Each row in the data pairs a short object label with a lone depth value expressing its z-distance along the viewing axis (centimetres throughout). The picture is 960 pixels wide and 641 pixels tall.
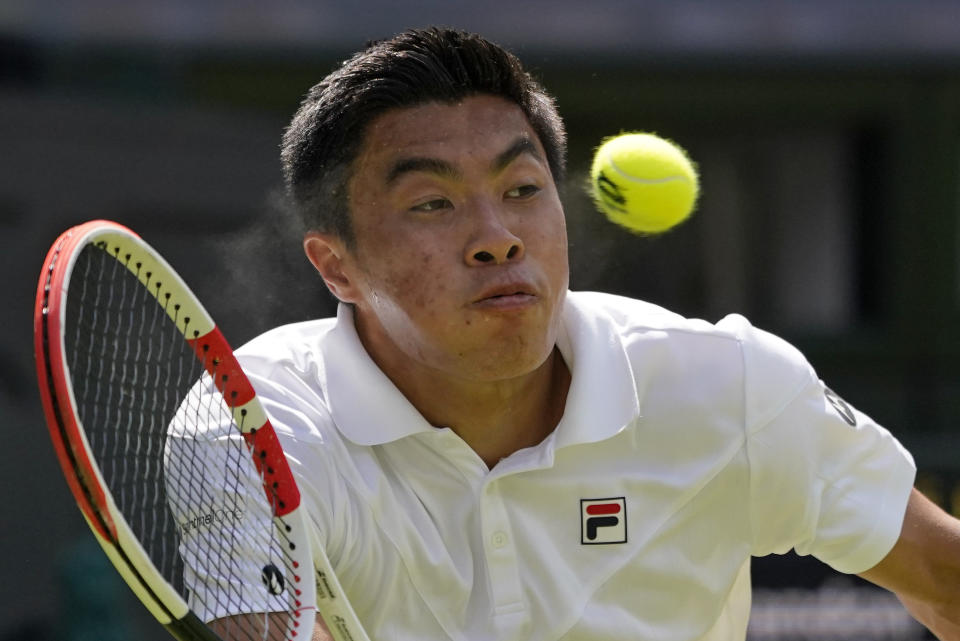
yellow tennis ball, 601
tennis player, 512
